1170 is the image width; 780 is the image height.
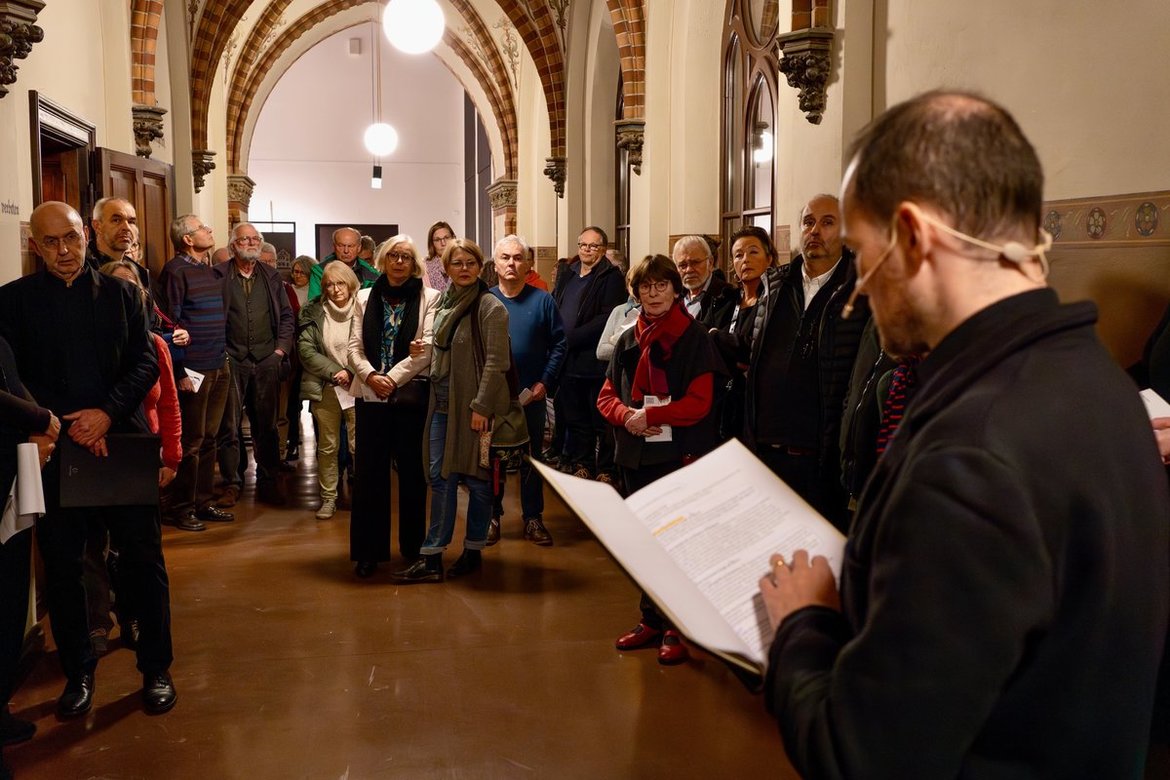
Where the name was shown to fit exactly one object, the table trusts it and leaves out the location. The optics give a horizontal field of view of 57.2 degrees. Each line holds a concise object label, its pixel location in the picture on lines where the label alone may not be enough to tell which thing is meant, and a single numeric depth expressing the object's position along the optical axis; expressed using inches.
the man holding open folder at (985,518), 35.9
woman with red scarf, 155.0
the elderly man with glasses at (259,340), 261.3
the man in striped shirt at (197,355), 237.9
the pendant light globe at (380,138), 728.3
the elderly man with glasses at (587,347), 265.3
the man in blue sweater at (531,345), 214.4
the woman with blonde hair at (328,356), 246.1
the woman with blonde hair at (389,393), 194.7
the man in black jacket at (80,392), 129.6
